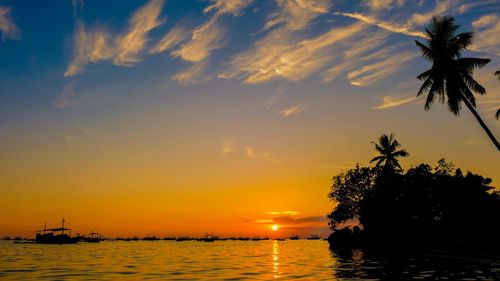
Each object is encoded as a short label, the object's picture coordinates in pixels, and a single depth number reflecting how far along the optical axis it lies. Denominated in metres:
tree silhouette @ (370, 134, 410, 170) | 81.25
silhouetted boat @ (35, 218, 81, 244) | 157.50
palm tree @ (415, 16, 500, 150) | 39.56
